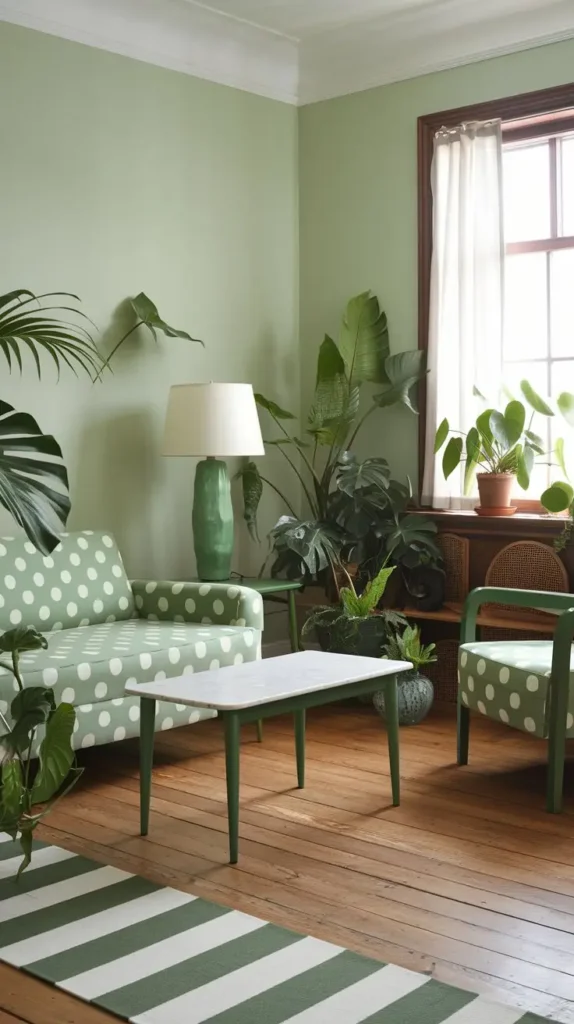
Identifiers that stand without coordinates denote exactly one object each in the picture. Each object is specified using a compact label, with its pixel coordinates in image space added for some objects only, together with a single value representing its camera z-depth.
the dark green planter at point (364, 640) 4.88
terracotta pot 4.89
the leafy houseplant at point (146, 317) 4.84
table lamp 4.60
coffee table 3.04
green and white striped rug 2.24
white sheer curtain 5.02
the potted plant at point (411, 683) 4.70
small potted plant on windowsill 4.80
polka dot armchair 3.50
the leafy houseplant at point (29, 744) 2.92
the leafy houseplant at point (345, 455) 4.99
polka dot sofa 3.71
